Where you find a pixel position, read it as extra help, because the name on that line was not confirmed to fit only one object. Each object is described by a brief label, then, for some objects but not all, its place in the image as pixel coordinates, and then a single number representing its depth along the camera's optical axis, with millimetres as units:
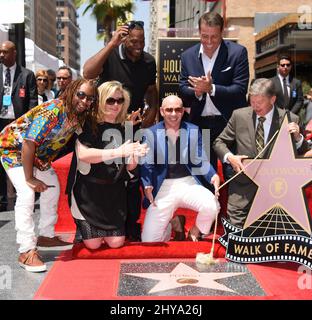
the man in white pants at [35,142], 3013
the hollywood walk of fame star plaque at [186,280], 2608
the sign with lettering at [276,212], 3034
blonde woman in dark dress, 3185
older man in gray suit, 3135
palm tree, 20097
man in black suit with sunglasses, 5947
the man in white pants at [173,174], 3327
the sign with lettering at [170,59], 6399
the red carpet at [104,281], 2546
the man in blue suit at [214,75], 3457
